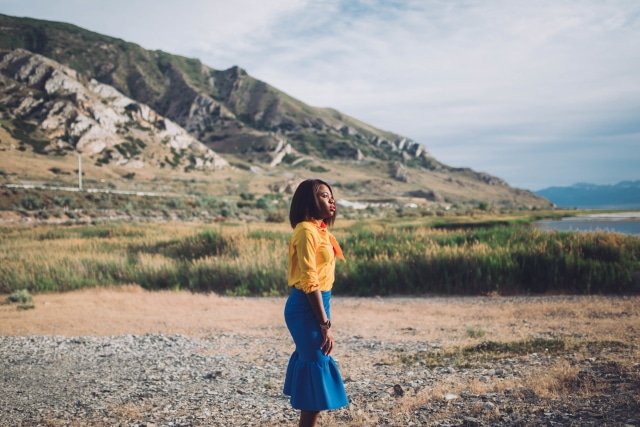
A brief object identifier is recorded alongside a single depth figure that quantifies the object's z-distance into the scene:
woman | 3.53
